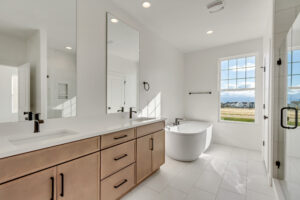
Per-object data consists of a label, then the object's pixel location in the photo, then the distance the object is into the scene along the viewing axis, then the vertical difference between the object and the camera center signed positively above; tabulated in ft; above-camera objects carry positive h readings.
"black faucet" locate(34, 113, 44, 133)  4.50 -0.73
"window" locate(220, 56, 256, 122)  11.55 +0.89
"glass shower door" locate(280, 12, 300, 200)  4.93 -0.55
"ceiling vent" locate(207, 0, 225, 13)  6.89 +4.78
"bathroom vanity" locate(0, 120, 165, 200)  3.08 -1.98
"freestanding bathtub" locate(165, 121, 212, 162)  8.77 -2.93
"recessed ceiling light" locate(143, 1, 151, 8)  7.00 +4.80
